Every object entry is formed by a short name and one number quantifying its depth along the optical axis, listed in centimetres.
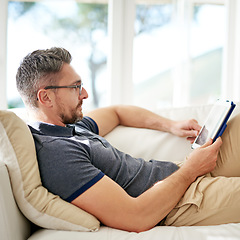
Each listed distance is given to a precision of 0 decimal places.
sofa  107
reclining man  112
